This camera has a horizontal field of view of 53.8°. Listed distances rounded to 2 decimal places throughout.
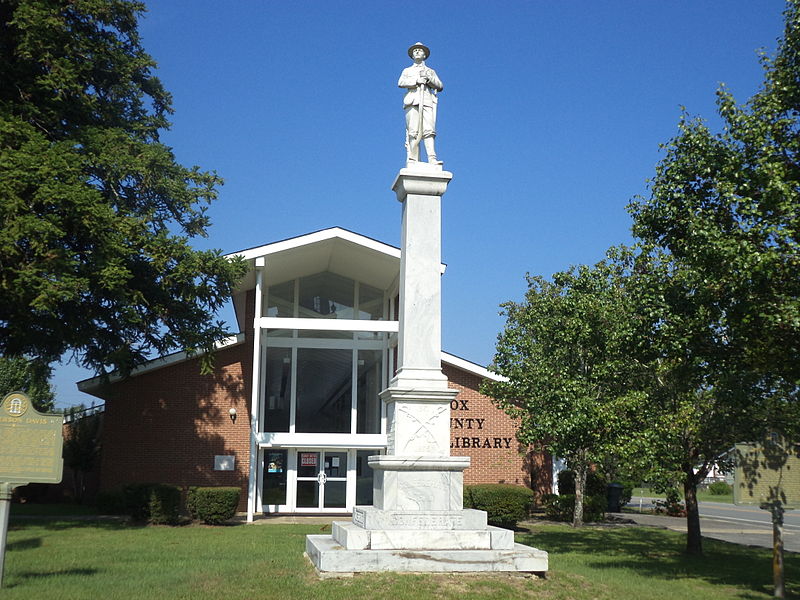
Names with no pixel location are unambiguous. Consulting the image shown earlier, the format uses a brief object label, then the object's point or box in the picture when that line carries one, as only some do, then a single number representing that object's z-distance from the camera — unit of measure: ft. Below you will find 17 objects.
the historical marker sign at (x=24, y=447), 29.60
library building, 76.33
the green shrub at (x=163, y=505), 67.10
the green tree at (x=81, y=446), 85.81
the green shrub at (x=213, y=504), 67.21
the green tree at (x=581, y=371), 46.65
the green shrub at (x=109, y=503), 72.96
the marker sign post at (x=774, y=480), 33.37
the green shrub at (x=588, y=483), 84.99
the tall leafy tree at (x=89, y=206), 52.08
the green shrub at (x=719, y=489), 168.55
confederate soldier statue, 39.58
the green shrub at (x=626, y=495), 96.88
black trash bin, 94.30
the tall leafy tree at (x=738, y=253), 33.30
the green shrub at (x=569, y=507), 79.05
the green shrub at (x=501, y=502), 68.28
